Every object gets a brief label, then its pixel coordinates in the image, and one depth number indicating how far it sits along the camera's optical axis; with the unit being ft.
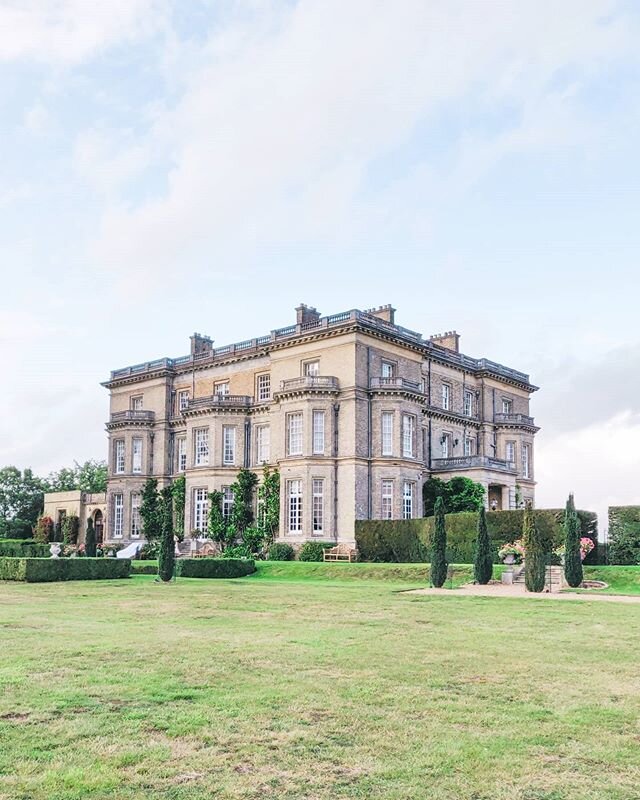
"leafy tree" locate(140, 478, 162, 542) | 165.48
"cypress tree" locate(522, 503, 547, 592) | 82.74
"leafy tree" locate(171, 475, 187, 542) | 161.48
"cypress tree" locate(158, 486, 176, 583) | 101.76
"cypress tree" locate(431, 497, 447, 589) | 88.22
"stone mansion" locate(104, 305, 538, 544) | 137.08
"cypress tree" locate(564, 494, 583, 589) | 86.33
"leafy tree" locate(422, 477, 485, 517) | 143.64
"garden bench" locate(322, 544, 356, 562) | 129.80
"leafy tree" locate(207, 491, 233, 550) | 149.38
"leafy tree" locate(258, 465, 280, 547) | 143.13
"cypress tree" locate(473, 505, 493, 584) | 92.68
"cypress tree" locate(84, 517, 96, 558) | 142.51
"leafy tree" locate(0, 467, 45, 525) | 222.09
